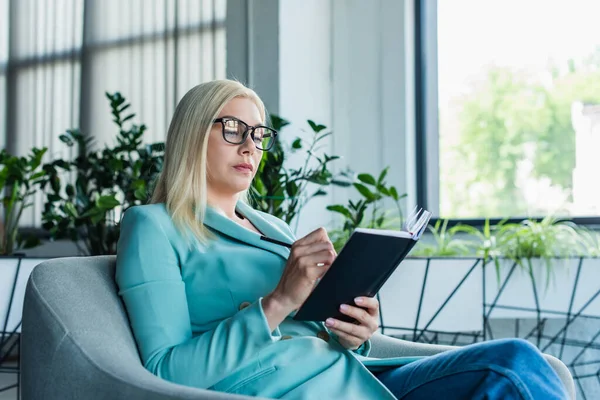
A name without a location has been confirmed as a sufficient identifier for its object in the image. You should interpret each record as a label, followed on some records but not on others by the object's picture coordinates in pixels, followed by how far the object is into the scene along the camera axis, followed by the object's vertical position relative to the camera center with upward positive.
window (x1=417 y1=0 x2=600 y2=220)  3.40 +0.53
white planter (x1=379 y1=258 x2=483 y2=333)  2.39 -0.26
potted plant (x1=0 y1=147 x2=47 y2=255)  3.07 +0.17
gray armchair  1.17 -0.21
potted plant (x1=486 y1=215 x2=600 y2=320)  2.74 -0.24
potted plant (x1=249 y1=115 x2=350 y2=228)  2.70 +0.14
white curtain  4.07 +0.95
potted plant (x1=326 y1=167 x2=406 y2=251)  2.80 +0.02
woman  1.28 -0.16
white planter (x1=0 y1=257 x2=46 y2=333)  2.26 -0.19
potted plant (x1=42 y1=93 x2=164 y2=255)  2.99 +0.16
